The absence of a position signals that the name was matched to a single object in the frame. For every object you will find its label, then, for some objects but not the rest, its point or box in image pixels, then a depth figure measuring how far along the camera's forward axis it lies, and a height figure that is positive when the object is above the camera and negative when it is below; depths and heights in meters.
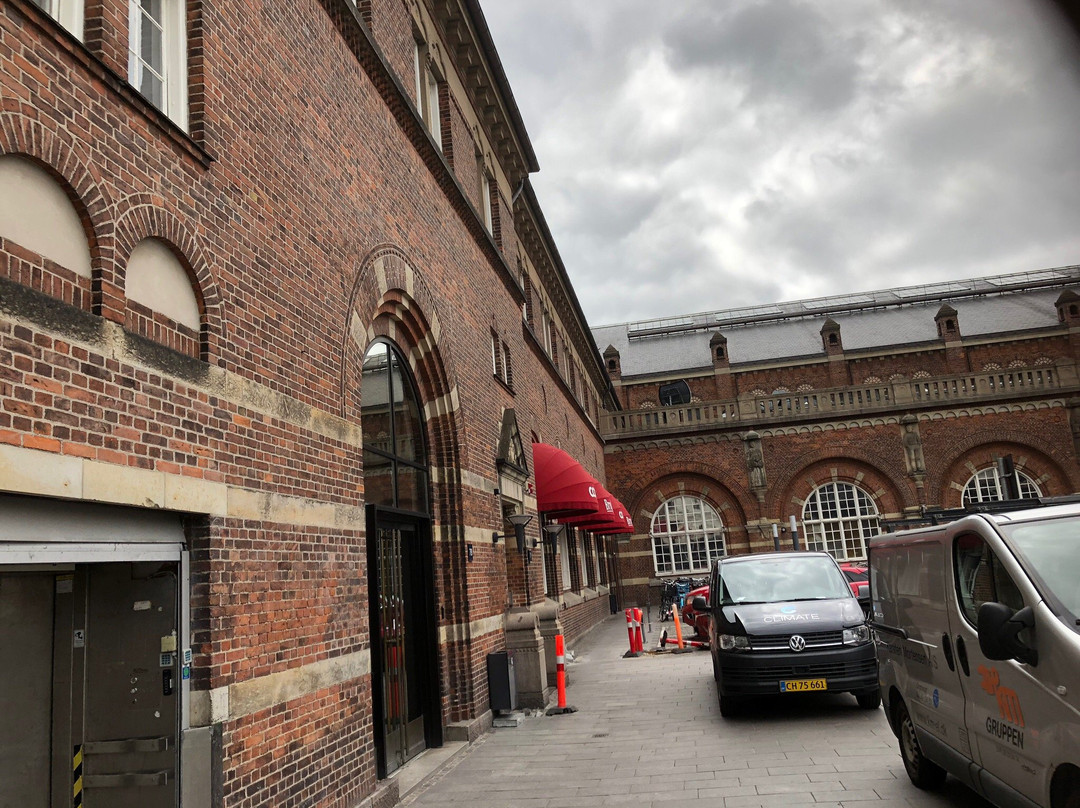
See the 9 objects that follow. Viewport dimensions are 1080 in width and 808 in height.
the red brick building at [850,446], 33.28 +3.66
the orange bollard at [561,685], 11.42 -1.58
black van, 9.56 -1.14
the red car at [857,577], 16.48 -0.81
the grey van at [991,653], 4.26 -0.71
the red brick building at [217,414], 4.18 +1.07
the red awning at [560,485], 16.53 +1.47
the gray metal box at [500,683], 10.93 -1.42
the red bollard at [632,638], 18.05 -1.64
